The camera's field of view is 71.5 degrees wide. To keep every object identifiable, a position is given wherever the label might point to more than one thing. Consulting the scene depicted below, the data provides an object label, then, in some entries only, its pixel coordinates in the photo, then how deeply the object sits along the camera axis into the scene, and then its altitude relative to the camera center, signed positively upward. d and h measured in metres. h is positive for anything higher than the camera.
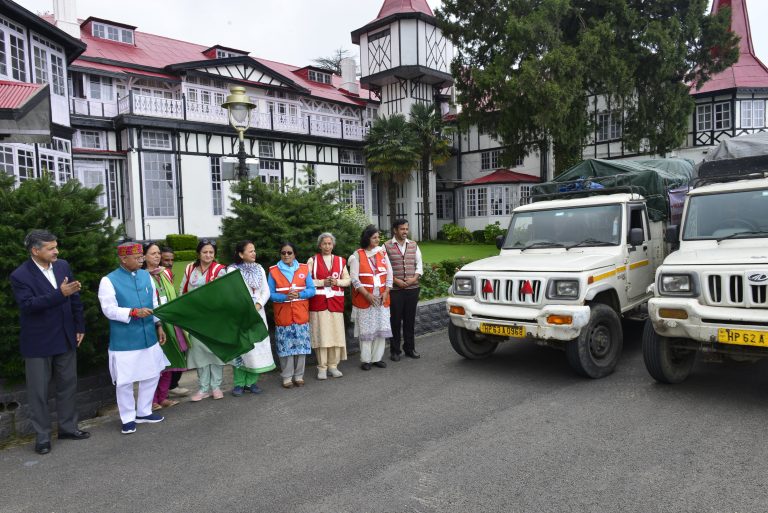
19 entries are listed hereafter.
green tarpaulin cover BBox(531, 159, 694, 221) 8.66 +0.81
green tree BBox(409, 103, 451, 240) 28.86 +5.11
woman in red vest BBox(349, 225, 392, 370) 7.18 -0.86
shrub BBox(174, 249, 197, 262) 19.67 -0.68
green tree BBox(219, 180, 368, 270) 7.54 +0.19
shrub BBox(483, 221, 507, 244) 29.23 -0.26
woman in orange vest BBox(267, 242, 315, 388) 6.53 -0.95
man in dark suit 4.73 -0.73
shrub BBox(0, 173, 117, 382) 5.11 +0.00
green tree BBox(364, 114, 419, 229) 28.28 +4.42
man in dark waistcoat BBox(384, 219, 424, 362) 7.63 -0.75
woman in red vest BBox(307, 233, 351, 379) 6.84 -0.94
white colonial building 19.33 +5.43
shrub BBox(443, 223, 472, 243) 29.97 -0.34
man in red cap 5.18 -0.92
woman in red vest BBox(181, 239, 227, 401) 6.14 -1.31
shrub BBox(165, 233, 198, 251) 21.81 -0.16
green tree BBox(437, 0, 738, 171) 19.52 +6.16
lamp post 9.04 +2.09
